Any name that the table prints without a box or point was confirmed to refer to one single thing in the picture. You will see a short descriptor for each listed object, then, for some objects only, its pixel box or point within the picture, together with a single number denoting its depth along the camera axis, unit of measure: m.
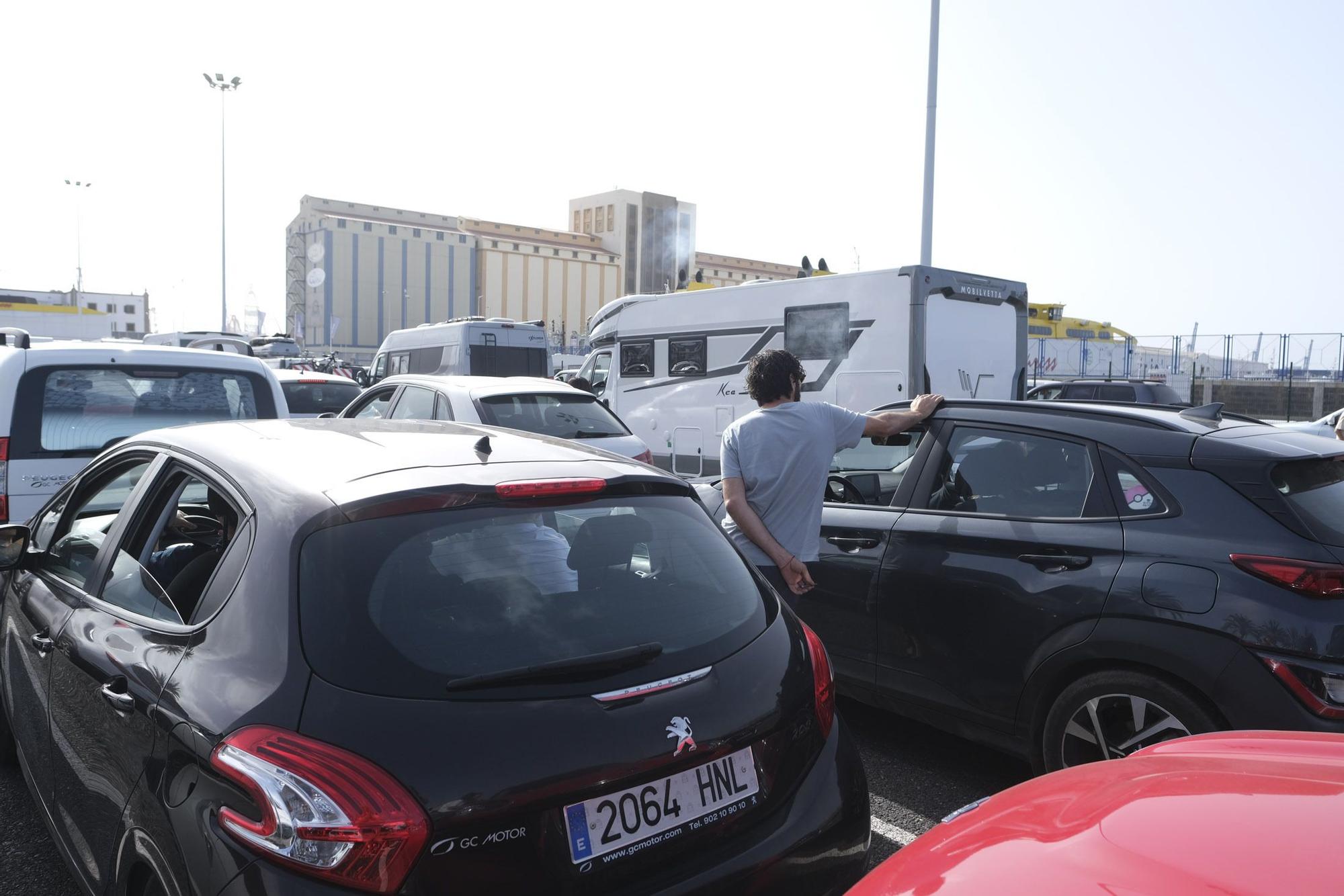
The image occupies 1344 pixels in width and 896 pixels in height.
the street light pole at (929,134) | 14.62
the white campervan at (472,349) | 16.75
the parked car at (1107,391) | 15.68
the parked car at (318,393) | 11.67
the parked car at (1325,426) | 10.40
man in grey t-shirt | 3.99
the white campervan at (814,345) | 10.10
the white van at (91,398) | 5.20
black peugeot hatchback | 1.68
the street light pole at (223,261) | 41.72
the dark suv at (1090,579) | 3.01
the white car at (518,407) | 7.79
